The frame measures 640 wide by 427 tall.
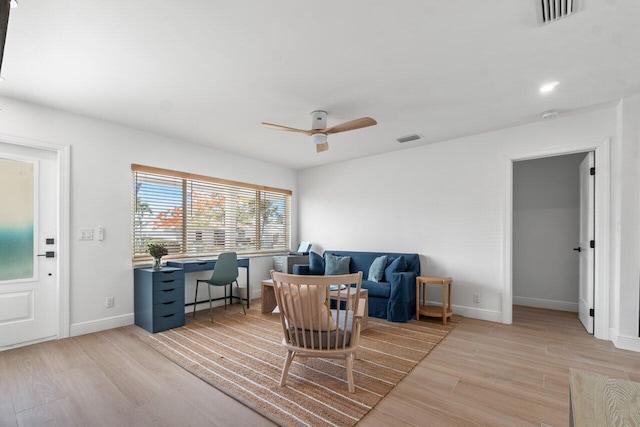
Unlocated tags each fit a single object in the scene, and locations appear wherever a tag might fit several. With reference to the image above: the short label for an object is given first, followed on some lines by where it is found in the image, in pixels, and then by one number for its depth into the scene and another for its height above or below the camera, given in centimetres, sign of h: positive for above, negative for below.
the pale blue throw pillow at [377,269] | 453 -82
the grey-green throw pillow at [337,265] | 502 -84
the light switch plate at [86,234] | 357 -23
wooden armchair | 222 -81
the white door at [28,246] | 314 -34
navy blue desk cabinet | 365 -105
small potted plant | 389 -50
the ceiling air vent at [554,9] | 184 +129
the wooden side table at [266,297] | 444 -122
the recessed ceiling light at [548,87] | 284 +123
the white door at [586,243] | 355 -35
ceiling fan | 321 +95
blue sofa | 402 -101
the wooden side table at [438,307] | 398 -122
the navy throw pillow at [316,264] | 522 -86
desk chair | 419 -80
